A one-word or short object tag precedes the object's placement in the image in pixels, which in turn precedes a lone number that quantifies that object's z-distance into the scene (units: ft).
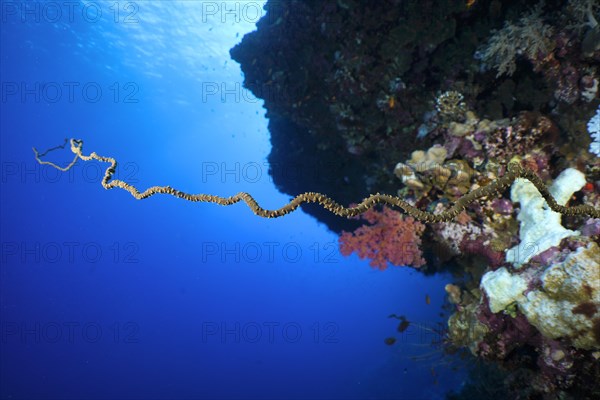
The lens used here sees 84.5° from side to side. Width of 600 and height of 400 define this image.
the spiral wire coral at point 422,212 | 6.21
